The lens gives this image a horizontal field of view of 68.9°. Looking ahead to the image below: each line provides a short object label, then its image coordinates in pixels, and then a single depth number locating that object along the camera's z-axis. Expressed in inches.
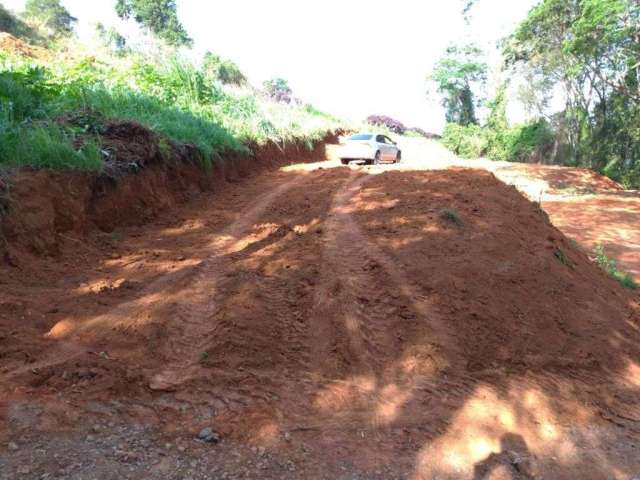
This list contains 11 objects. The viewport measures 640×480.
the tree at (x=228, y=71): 771.3
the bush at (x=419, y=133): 1512.1
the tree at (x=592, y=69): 545.3
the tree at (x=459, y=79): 1459.2
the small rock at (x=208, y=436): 100.4
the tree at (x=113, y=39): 605.7
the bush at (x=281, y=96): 865.7
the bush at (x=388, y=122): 1430.6
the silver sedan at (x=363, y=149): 588.1
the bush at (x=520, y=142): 1006.4
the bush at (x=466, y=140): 1171.3
